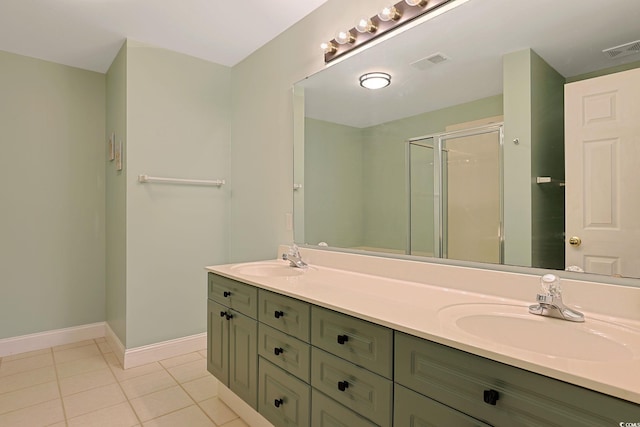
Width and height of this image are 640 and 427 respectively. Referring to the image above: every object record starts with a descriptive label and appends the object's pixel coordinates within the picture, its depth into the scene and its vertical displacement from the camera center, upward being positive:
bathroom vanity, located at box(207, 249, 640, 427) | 0.75 -0.38
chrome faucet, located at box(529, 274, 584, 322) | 1.04 -0.27
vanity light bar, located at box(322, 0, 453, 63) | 1.57 +0.96
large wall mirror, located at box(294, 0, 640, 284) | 1.12 +0.32
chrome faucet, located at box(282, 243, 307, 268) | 2.09 -0.25
